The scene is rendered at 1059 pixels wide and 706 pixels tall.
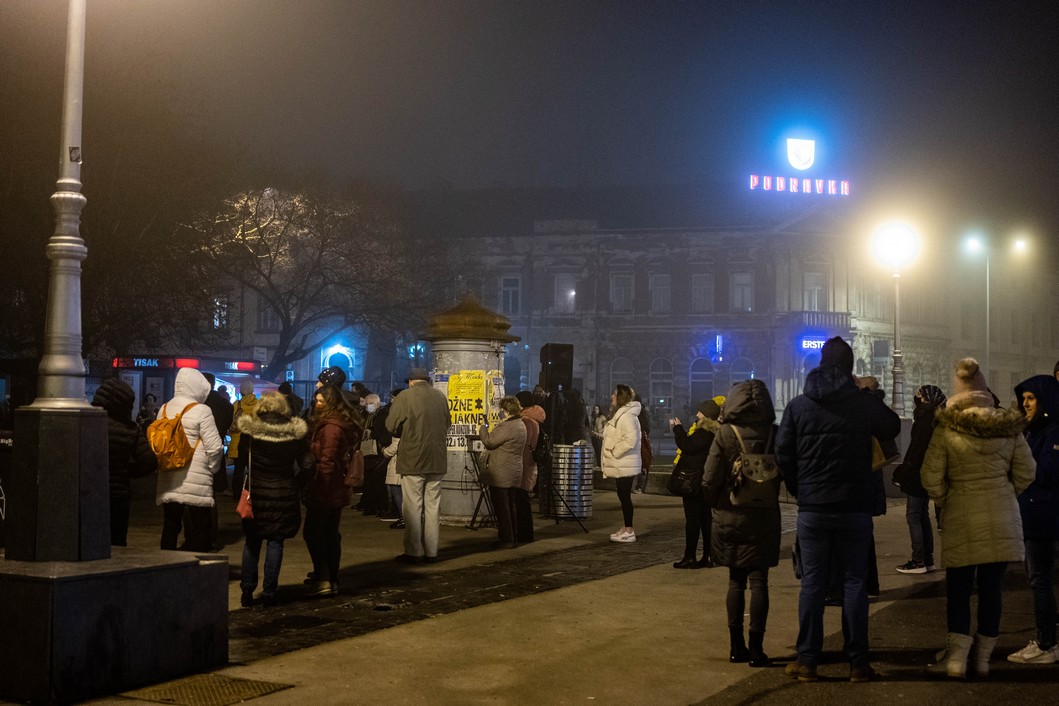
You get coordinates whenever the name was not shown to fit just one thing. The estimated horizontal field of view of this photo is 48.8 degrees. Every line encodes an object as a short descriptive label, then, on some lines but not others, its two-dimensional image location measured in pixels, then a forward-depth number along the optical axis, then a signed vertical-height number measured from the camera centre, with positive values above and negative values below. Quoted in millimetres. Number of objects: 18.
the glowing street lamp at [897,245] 26094 +3602
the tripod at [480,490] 14600 -1117
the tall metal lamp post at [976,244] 36531 +5045
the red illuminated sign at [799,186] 65438 +12263
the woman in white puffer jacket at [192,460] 9242 -465
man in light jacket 11445 -606
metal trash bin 15414 -1049
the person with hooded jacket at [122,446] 9047 -347
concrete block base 5949 -1194
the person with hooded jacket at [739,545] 7160 -875
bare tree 38594 +4872
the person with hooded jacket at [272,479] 8969 -597
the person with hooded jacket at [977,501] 6770 -572
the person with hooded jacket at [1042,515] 7277 -700
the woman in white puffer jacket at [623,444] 13352 -475
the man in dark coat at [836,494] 6633 -517
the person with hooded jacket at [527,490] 13094 -988
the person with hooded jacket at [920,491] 9492 -776
